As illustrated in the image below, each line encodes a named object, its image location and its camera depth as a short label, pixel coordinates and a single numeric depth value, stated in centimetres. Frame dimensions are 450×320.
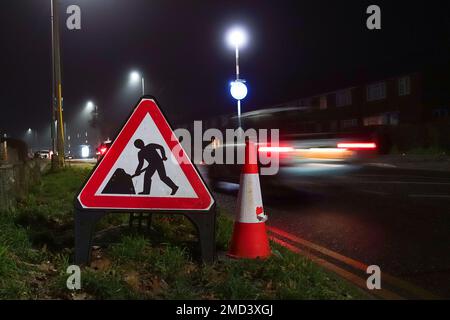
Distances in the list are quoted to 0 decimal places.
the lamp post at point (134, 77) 3017
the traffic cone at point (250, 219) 482
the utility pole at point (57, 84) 1873
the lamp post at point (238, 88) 1591
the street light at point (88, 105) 3973
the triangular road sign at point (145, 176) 442
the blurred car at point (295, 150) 1100
